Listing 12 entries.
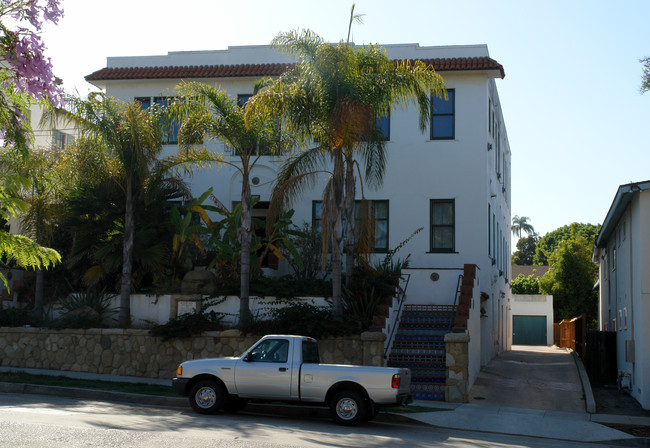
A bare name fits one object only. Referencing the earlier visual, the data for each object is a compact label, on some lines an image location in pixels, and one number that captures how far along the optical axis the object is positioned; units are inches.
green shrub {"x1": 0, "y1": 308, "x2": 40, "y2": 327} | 803.4
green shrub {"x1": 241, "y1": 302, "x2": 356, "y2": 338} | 691.4
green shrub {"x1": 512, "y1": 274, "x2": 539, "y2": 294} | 2170.5
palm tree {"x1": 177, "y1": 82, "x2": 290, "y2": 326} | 722.8
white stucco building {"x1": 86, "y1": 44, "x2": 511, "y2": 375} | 892.6
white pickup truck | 482.0
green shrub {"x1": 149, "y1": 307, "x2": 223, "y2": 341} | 735.7
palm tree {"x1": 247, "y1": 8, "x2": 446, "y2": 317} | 684.7
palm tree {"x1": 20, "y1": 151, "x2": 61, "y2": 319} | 799.1
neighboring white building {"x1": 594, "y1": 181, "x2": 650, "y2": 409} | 632.4
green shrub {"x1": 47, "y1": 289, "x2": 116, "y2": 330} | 773.3
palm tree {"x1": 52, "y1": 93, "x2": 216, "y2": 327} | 756.0
